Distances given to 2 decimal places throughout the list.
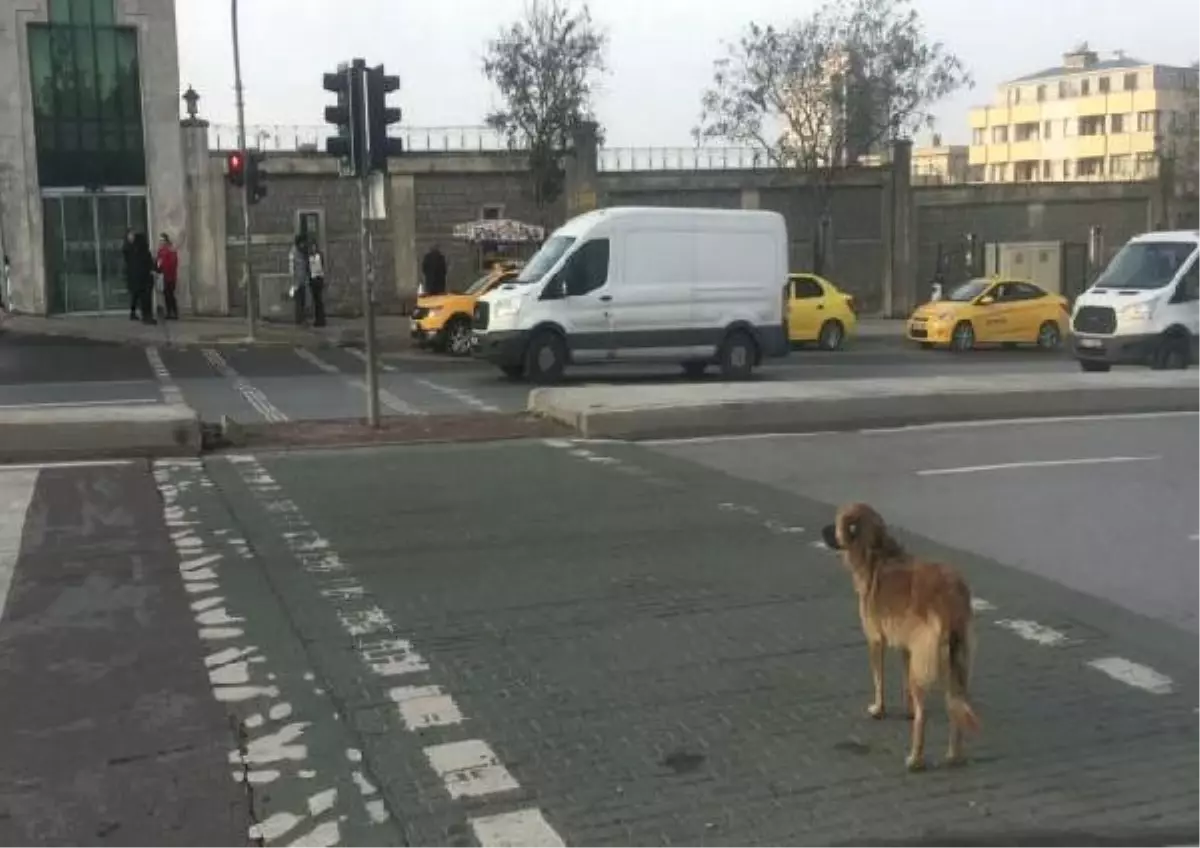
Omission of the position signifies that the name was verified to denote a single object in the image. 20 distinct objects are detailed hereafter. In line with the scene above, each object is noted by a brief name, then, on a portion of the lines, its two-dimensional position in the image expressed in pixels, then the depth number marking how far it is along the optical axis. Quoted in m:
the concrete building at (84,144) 31.62
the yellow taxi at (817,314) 27.21
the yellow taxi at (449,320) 24.59
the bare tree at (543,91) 35.25
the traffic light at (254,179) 27.39
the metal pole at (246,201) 27.42
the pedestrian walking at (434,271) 30.03
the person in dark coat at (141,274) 29.66
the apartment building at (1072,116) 109.19
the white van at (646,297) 19.47
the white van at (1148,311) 20.41
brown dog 4.45
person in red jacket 30.88
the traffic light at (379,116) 13.62
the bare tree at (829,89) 34.66
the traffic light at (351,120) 13.57
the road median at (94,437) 12.36
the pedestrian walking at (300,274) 30.28
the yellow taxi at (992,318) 28.39
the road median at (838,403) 13.84
